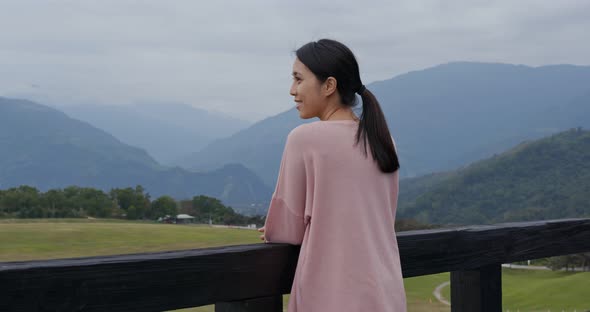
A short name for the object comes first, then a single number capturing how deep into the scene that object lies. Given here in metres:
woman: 1.91
